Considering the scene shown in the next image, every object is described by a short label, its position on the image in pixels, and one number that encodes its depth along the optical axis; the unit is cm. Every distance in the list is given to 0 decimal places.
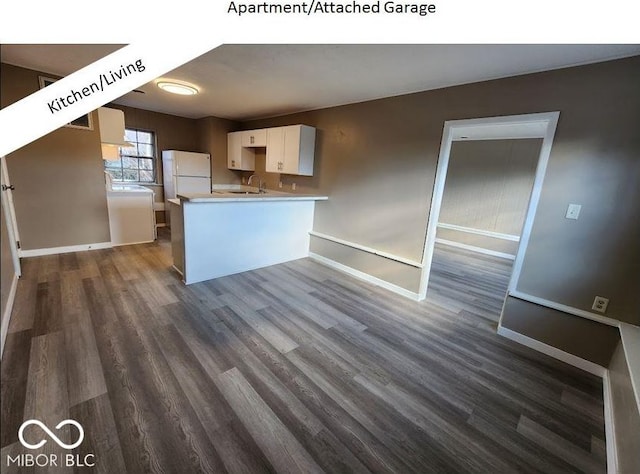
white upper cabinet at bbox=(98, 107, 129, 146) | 381
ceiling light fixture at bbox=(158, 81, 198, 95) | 324
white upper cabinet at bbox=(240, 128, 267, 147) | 468
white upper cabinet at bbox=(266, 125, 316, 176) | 401
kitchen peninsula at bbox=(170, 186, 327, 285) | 313
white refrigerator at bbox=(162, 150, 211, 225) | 519
